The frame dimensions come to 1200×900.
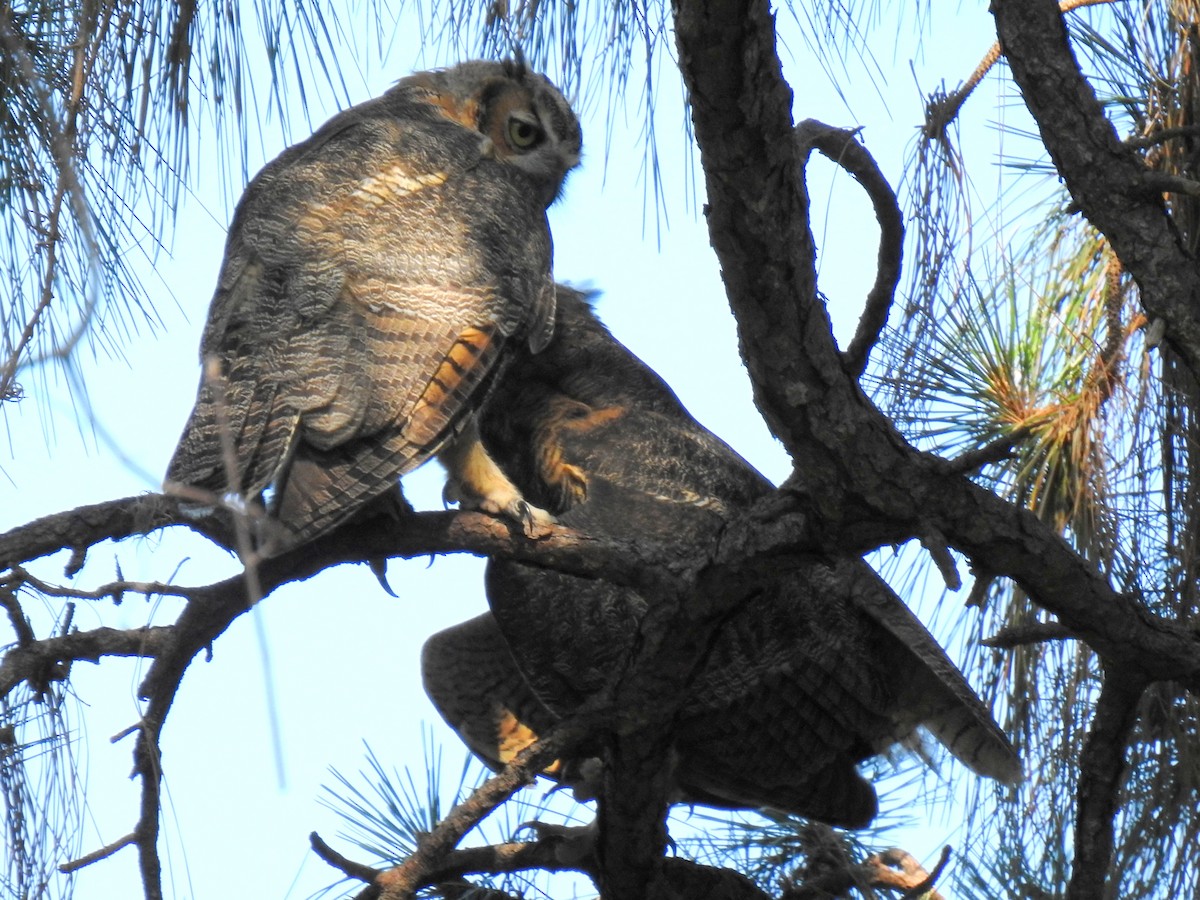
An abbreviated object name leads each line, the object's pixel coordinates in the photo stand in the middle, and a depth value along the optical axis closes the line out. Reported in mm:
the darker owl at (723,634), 18797
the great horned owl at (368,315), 18533
